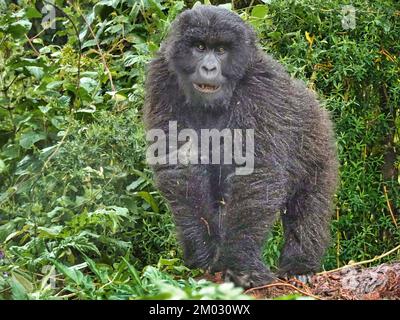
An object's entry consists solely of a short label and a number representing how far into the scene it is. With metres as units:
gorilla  6.32
